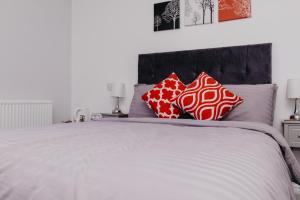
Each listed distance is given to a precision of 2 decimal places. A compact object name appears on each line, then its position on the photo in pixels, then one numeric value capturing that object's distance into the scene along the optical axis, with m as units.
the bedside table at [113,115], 2.82
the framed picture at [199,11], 2.63
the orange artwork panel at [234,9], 2.47
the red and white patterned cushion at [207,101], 1.94
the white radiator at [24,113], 2.68
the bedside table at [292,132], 2.03
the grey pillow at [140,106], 2.35
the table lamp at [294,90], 2.11
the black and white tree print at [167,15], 2.81
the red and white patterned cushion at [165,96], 2.13
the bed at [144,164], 0.55
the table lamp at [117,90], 2.97
